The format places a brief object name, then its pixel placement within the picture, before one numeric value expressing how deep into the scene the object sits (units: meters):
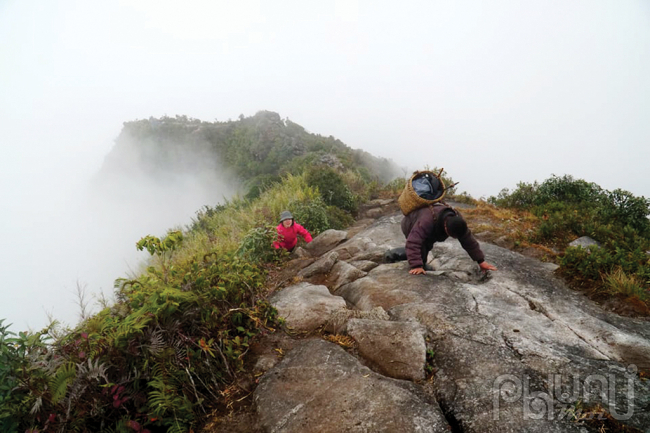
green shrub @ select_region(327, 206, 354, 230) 9.04
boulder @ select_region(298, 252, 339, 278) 5.16
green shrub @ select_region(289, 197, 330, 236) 8.59
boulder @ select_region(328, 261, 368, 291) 4.80
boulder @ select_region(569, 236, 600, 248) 5.57
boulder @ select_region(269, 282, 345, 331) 3.43
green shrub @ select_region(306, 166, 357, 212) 10.60
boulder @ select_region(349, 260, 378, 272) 5.32
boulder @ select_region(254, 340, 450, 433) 2.10
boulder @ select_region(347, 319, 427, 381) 2.64
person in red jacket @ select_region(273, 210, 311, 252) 7.04
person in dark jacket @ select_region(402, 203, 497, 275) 4.51
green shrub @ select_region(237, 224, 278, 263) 5.98
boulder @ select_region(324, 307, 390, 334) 3.27
